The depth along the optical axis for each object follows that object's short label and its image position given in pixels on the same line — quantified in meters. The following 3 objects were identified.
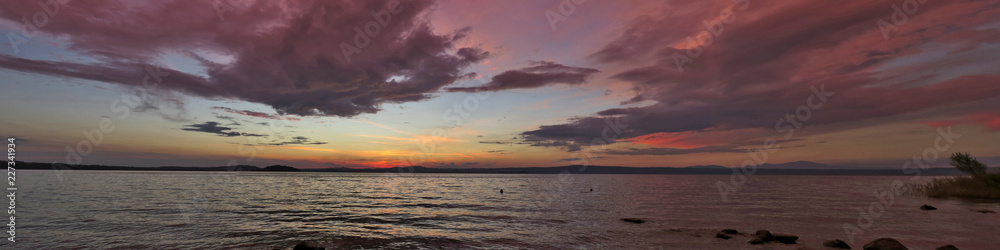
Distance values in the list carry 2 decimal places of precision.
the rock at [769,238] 23.16
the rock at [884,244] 19.09
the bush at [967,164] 51.22
